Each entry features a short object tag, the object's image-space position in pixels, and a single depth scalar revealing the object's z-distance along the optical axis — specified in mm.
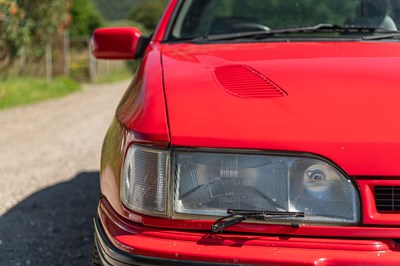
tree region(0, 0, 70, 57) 14117
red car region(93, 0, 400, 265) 2016
